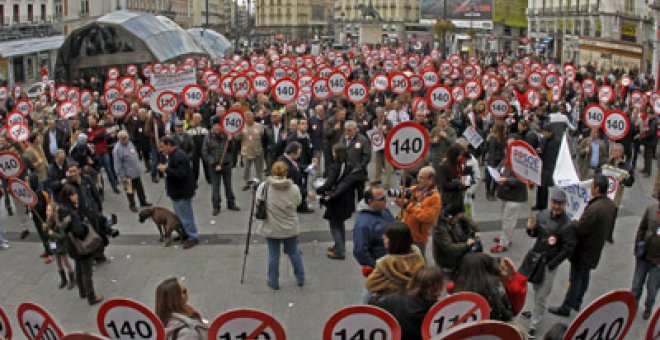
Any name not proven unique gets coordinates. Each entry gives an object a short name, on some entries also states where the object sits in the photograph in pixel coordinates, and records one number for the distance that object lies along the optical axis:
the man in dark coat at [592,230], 7.21
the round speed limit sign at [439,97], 15.65
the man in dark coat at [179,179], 10.02
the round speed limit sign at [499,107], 15.34
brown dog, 10.39
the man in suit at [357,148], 10.78
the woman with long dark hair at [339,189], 9.31
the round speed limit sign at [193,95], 16.27
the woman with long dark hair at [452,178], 8.69
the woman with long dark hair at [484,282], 5.29
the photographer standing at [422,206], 7.41
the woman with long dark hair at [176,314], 4.80
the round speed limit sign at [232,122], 12.52
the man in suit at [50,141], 13.88
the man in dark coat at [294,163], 9.79
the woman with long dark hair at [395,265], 5.66
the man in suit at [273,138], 13.01
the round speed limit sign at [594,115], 13.35
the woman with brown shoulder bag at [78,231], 8.15
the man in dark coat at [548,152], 11.69
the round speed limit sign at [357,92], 16.73
